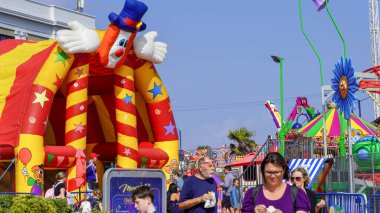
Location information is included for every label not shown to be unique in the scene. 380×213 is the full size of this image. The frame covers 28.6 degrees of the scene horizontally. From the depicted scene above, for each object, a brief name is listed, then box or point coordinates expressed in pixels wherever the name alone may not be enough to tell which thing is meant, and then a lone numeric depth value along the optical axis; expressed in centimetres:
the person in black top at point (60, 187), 1488
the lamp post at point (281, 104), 2097
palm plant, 4903
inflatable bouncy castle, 1738
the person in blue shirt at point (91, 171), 1917
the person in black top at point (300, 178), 838
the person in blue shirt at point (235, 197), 1897
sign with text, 1046
